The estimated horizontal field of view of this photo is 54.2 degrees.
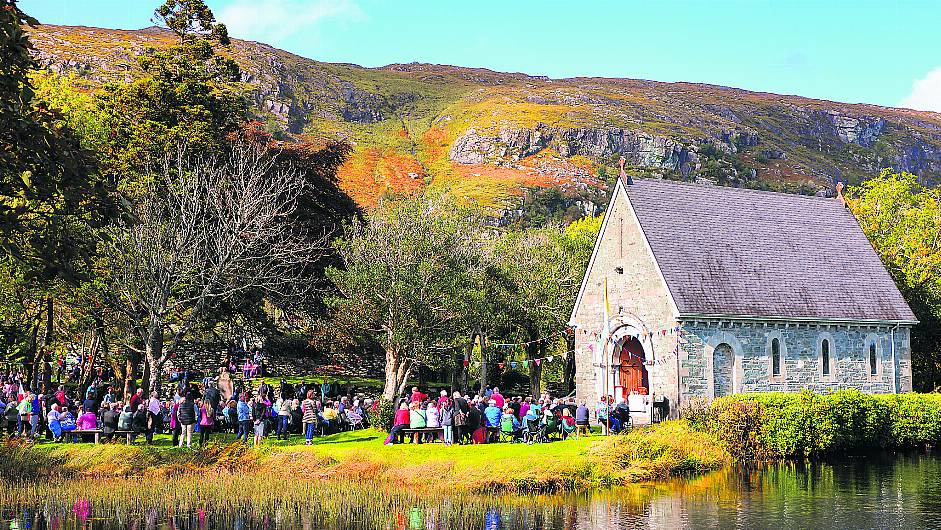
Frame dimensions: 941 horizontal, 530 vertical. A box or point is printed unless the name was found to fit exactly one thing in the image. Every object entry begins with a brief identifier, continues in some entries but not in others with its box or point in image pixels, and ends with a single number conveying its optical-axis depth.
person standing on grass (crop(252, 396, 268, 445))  28.11
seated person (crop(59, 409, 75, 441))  28.02
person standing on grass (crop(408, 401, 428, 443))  27.95
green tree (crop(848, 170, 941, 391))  43.12
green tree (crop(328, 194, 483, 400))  35.34
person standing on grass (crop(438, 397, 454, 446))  27.45
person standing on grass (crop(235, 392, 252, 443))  28.15
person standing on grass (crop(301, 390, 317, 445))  28.28
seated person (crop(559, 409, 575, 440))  29.86
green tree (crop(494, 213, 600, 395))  45.12
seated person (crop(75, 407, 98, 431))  27.83
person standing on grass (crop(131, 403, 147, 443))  27.88
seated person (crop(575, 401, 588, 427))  29.80
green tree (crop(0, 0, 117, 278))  18.06
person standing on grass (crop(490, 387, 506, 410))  29.86
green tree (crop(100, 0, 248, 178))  38.50
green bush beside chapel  27.78
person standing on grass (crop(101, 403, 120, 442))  27.25
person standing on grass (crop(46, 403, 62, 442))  27.83
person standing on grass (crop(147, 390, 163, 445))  28.09
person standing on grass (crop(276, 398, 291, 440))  29.25
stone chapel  34.31
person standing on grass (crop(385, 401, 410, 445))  27.57
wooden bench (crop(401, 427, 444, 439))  27.98
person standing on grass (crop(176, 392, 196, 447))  26.94
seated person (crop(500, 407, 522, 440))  28.25
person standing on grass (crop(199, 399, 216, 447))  27.86
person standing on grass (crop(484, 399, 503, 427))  28.62
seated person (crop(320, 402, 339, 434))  30.34
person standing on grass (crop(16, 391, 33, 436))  28.20
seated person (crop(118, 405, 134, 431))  27.72
